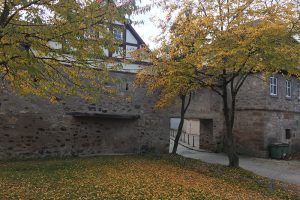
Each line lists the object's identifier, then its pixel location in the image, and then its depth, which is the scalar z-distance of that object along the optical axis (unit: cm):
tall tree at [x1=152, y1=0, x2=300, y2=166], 905
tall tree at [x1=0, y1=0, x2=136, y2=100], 513
